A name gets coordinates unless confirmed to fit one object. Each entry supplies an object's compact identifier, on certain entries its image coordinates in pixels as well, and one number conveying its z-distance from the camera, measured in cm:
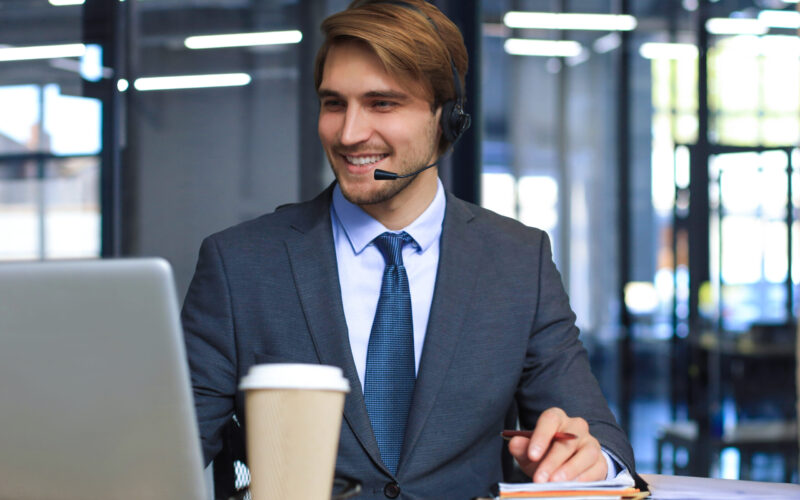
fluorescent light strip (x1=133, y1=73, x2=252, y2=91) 302
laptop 66
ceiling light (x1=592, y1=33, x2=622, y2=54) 654
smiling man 132
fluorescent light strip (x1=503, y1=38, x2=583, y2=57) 636
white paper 88
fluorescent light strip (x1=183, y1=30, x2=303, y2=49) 319
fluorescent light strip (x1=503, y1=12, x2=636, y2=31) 638
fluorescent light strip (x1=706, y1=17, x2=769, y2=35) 627
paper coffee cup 69
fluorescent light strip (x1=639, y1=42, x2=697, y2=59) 660
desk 100
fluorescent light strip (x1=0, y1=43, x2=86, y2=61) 292
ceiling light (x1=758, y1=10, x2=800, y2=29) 622
